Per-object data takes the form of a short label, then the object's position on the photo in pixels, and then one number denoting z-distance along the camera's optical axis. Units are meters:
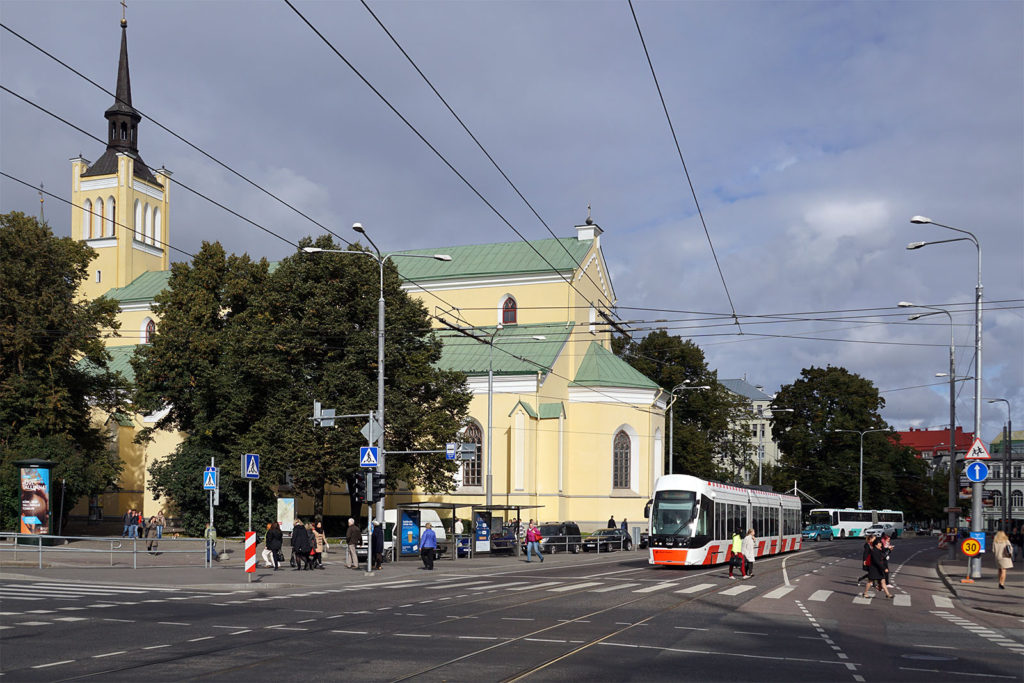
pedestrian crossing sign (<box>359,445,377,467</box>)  28.88
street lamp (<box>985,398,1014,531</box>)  54.44
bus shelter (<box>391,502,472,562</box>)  34.22
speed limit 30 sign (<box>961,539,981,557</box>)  26.34
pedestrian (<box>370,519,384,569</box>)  29.11
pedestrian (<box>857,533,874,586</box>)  22.18
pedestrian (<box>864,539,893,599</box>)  21.95
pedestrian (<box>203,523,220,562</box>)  28.25
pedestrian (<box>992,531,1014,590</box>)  25.36
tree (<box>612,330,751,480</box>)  71.69
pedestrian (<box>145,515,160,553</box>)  45.93
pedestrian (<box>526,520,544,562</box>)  37.56
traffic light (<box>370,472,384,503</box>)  28.97
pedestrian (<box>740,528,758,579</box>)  28.19
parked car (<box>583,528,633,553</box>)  48.44
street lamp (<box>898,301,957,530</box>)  40.03
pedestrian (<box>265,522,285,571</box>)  28.41
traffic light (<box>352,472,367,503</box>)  28.53
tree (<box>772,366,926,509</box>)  79.62
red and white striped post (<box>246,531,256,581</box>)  23.17
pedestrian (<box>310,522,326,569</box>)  29.26
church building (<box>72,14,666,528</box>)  55.66
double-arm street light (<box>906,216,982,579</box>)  28.03
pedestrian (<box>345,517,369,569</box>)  29.50
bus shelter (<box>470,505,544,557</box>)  39.72
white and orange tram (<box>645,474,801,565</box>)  32.06
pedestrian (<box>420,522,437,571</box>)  30.11
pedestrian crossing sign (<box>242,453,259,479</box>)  27.88
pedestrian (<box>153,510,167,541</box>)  43.82
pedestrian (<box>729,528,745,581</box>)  27.89
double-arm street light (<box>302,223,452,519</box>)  29.78
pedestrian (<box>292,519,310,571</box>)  28.48
